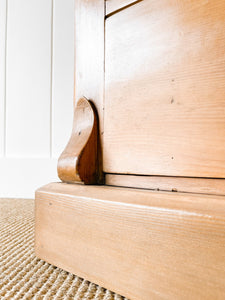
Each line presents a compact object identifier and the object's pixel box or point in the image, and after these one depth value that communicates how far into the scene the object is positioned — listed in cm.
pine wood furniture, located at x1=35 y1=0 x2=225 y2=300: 34
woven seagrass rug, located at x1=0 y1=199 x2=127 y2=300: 41
